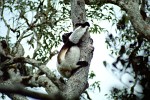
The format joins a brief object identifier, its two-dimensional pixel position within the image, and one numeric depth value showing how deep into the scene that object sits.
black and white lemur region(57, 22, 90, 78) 9.71
